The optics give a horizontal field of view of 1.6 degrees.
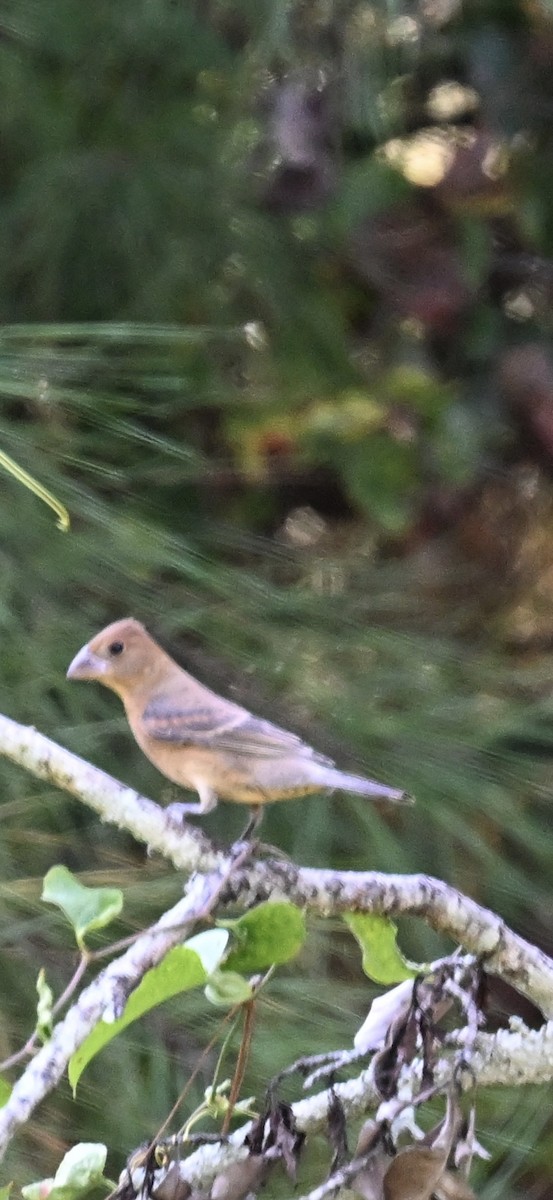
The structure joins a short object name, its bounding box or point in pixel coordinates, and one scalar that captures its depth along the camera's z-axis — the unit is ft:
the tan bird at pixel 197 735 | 24.72
